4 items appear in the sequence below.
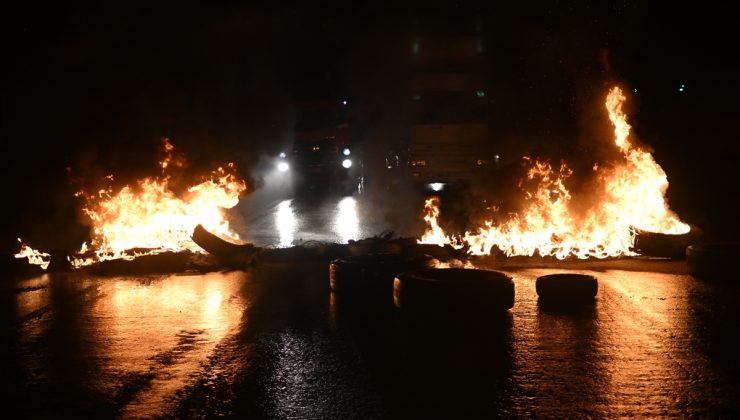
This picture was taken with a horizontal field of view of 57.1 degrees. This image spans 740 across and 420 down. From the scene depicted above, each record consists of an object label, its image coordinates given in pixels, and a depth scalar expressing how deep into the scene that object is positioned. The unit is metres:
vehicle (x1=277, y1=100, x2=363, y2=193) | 36.59
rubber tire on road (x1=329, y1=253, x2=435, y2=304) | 10.44
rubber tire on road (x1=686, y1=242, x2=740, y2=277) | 11.36
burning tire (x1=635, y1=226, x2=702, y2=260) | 14.04
